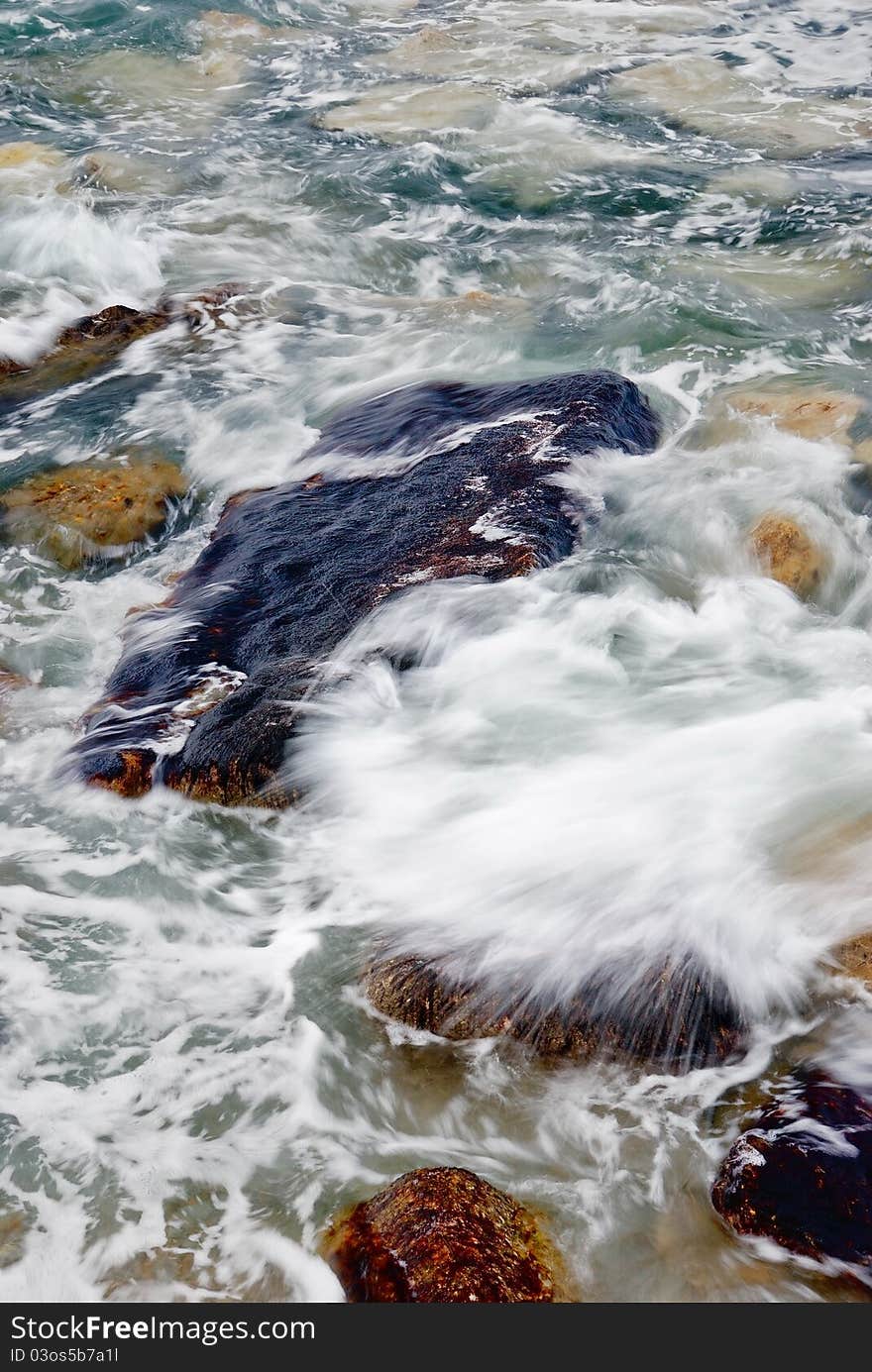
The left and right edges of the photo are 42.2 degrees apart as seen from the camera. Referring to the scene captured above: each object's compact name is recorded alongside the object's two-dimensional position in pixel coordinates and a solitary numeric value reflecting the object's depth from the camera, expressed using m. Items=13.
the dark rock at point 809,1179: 3.33
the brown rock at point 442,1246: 3.20
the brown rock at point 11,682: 6.18
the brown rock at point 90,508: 7.30
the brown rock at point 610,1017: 3.99
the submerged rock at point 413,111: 14.31
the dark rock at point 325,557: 5.44
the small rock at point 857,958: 4.16
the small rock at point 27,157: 13.24
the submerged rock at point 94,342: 9.22
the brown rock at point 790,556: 6.61
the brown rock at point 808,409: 7.69
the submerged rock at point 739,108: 13.58
